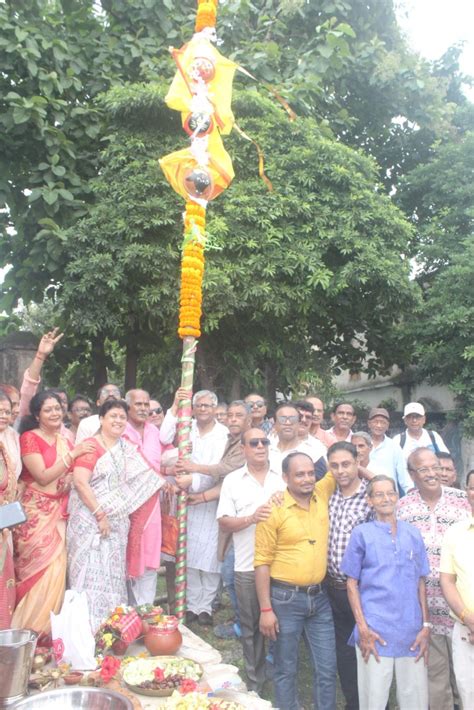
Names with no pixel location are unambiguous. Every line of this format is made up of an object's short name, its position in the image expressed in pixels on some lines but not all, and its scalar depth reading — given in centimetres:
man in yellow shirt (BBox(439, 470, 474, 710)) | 308
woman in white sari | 391
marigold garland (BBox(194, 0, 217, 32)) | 466
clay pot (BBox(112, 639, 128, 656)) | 300
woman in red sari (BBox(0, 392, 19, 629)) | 353
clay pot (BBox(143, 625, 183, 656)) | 300
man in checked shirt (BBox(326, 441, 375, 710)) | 358
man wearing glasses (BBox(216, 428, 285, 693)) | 399
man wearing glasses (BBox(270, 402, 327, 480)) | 430
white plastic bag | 273
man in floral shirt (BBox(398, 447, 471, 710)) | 344
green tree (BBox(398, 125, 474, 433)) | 957
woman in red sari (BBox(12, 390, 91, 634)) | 377
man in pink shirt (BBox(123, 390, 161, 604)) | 442
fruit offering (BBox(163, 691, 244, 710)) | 224
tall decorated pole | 454
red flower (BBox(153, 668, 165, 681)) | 255
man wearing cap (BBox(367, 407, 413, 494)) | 545
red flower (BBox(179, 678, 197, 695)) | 244
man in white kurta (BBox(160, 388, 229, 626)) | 510
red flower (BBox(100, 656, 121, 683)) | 255
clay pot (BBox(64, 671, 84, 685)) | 257
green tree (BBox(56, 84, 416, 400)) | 755
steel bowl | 210
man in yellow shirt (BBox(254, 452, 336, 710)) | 344
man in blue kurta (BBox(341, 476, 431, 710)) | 317
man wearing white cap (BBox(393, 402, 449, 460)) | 565
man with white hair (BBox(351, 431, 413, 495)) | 473
